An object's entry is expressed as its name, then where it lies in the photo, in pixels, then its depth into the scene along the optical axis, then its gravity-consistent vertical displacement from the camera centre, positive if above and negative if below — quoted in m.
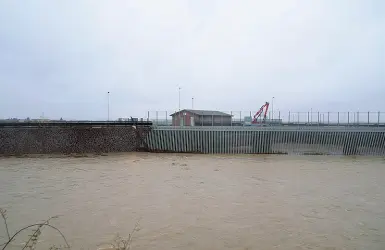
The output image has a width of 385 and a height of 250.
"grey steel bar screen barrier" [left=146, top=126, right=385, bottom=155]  21.78 -1.52
